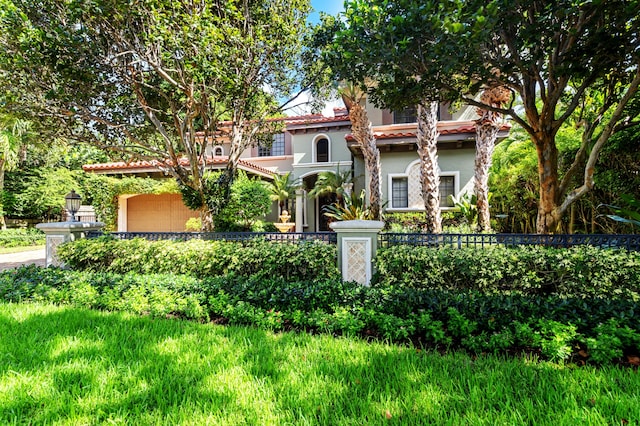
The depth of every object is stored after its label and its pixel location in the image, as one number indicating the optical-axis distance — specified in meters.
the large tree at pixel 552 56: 4.15
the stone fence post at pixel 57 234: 7.32
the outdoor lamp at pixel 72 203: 7.70
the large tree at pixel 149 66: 5.85
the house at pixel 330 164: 13.00
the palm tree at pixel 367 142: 10.72
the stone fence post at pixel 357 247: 5.55
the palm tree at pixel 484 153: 9.91
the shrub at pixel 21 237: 16.08
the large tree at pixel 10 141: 15.54
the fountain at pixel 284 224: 13.96
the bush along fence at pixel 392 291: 3.33
